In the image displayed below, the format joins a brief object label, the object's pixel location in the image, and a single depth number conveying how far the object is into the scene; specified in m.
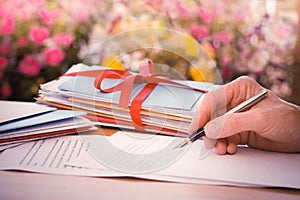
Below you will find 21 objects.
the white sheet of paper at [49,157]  0.79
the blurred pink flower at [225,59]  2.42
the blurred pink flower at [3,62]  2.37
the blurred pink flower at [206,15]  2.43
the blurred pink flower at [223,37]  2.44
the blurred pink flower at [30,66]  2.35
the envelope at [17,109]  1.08
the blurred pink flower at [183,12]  2.46
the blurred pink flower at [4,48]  2.38
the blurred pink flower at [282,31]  2.40
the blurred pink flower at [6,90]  2.40
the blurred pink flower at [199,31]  2.41
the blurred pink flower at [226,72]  2.43
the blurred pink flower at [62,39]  2.37
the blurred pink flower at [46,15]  2.34
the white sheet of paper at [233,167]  0.77
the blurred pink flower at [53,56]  2.35
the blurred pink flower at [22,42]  2.38
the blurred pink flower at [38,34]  2.33
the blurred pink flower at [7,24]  2.33
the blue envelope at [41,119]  0.94
